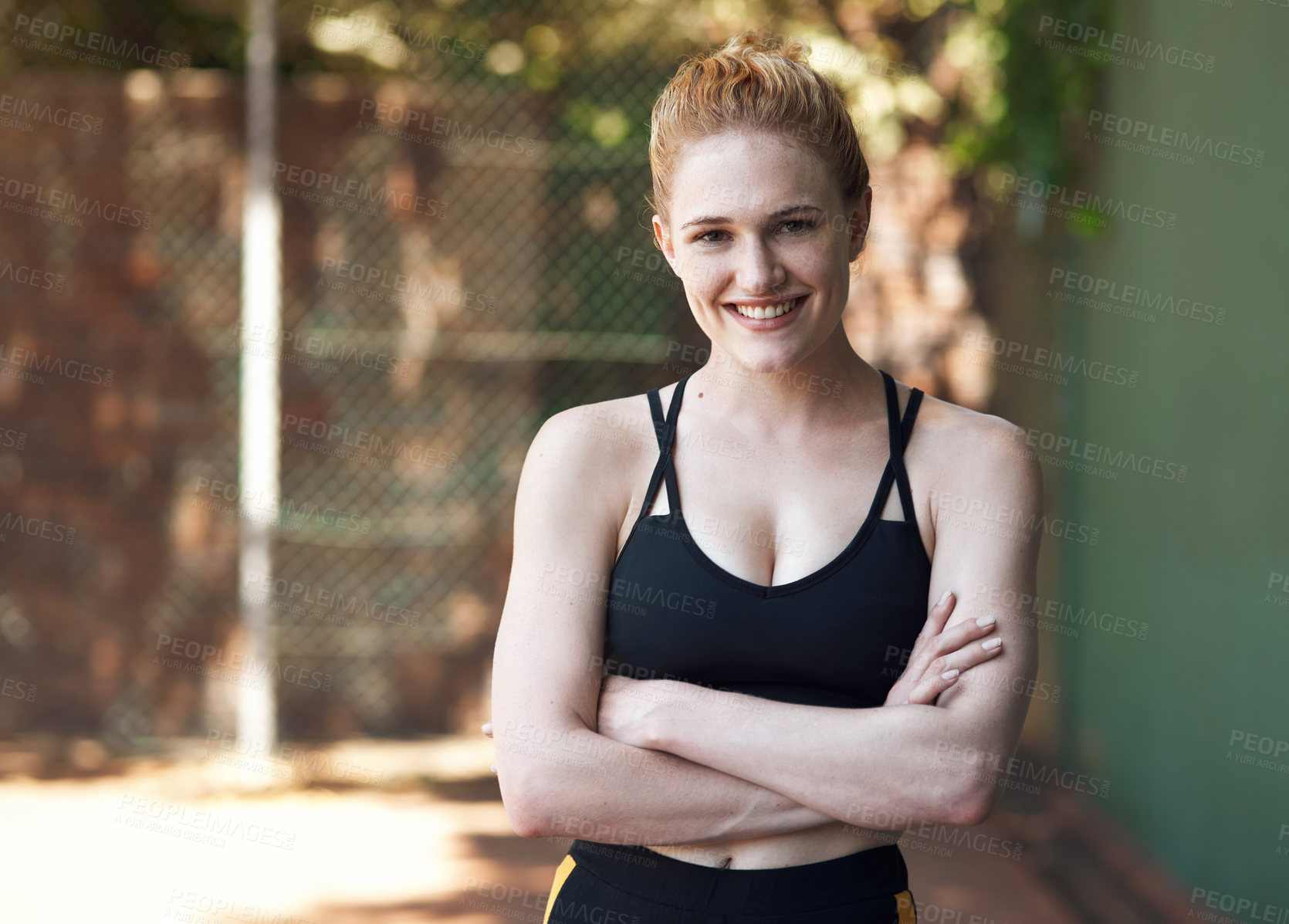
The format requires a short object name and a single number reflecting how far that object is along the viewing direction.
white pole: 5.27
